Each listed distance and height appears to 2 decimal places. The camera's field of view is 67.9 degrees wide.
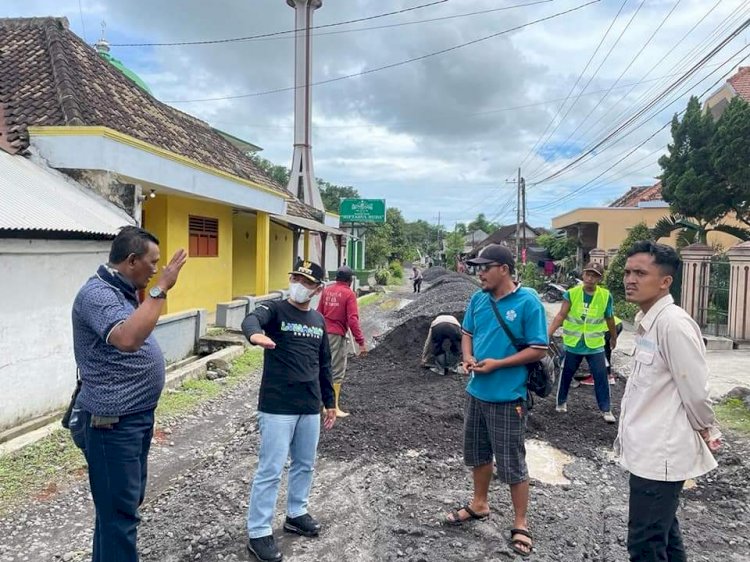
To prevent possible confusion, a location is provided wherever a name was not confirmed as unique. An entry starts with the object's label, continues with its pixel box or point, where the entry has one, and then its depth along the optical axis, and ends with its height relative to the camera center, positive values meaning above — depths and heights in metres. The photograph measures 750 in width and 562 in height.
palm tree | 15.59 +0.98
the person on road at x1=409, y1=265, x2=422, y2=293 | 32.27 -1.39
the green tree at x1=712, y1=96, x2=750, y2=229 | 13.50 +2.90
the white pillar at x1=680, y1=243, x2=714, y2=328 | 13.43 -0.37
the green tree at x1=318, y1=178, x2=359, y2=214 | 63.28 +7.40
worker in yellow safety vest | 5.80 -0.70
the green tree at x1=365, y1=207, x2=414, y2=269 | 44.66 +1.19
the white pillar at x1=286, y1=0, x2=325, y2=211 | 25.16 +6.72
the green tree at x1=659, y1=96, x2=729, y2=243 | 15.11 +2.54
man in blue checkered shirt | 2.45 -0.63
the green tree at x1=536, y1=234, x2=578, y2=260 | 33.09 +0.88
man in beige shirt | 2.43 -0.70
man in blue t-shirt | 3.32 -0.71
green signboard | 36.69 +3.02
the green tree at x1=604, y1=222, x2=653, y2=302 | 18.23 -0.24
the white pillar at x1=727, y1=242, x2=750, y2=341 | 11.64 -0.59
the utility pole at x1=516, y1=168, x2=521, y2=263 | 38.94 +3.36
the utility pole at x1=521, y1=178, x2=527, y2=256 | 39.66 +4.48
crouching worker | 8.59 -1.41
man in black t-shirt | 3.20 -0.86
